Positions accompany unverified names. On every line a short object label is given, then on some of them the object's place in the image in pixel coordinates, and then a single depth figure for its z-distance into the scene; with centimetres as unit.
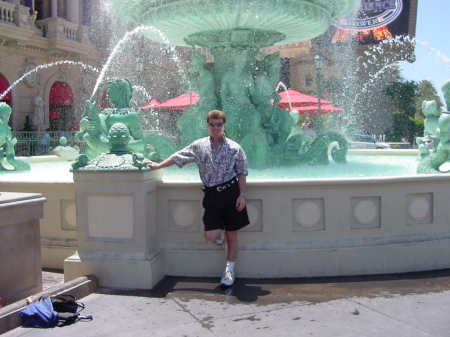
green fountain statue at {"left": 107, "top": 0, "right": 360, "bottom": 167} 812
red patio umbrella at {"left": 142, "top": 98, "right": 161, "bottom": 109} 2151
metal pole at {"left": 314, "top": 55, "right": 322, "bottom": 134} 1823
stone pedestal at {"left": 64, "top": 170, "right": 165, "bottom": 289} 478
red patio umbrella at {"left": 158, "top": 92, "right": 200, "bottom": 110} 1859
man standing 469
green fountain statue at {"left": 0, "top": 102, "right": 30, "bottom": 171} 848
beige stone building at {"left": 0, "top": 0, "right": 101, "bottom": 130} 2461
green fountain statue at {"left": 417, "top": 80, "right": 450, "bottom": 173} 632
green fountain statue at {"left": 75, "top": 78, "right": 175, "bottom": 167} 756
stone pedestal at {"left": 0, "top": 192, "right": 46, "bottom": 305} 412
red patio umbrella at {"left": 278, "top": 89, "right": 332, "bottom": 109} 2184
